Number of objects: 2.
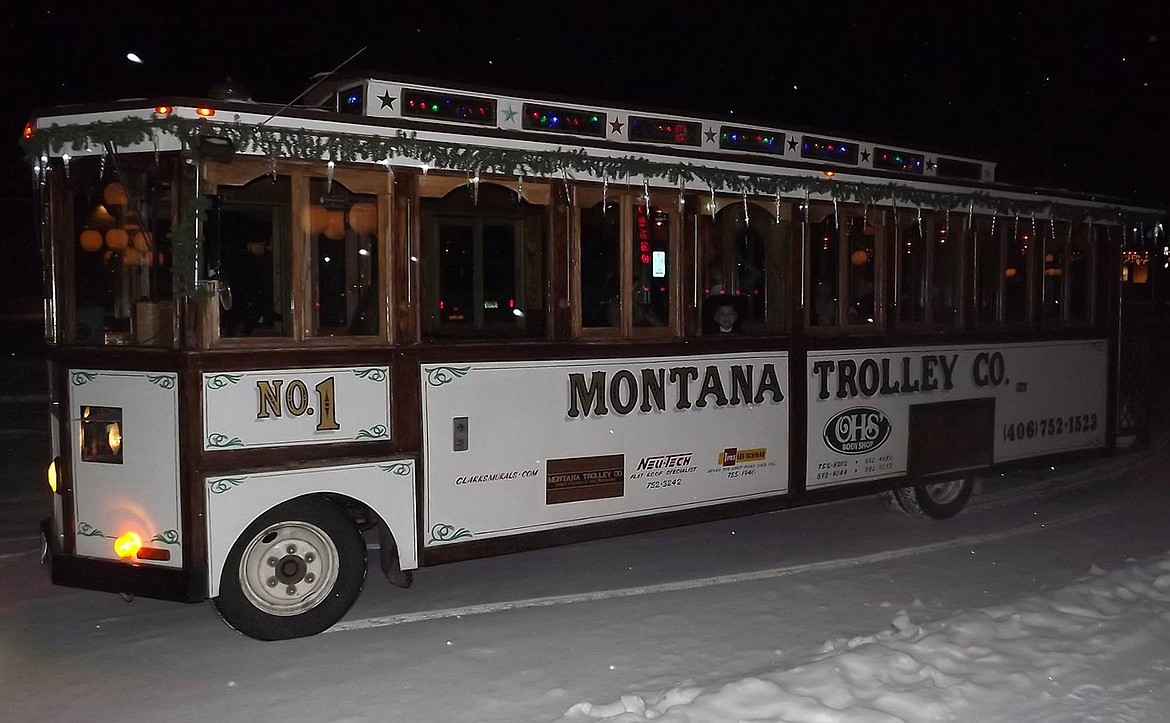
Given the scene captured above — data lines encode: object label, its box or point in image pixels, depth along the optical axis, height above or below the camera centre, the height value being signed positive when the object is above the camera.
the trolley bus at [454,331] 5.66 -0.14
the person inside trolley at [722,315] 7.71 -0.05
